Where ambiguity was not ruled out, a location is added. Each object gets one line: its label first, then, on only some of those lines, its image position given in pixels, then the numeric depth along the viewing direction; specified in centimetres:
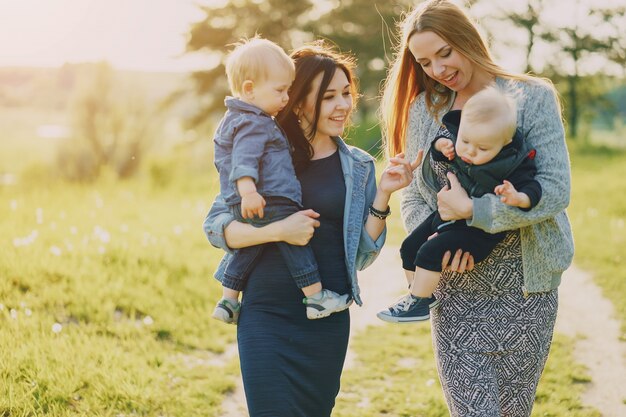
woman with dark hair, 294
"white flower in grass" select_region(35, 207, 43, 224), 778
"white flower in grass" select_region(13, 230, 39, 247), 650
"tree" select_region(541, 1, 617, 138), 2648
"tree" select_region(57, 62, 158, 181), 2111
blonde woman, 279
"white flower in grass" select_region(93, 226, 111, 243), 720
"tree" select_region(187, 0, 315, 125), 3231
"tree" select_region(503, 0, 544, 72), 2623
